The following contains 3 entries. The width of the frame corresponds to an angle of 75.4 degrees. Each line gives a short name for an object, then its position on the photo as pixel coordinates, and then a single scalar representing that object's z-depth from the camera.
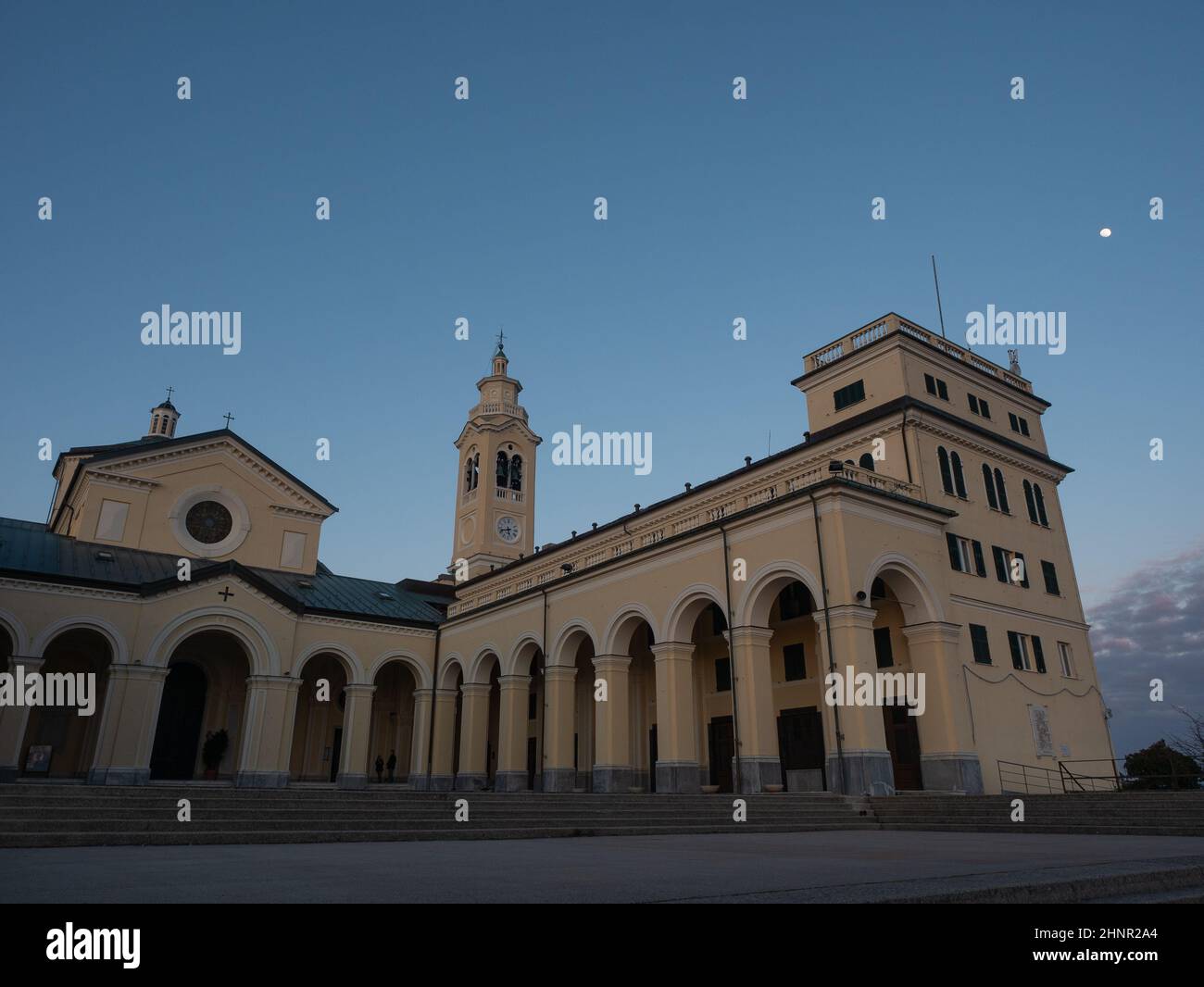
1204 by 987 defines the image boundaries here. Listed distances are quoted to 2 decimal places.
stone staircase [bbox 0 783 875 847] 11.16
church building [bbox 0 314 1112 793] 22.47
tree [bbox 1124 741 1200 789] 28.22
